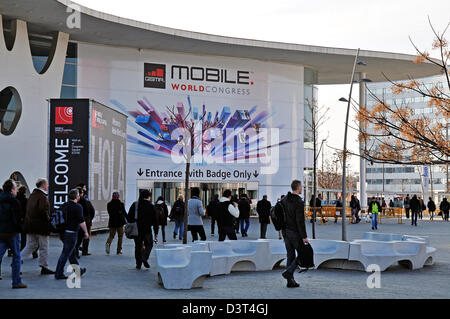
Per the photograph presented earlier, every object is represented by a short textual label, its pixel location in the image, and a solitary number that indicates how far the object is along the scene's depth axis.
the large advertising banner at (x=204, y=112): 38.03
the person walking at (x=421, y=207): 45.97
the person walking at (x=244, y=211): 24.52
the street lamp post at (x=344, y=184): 22.59
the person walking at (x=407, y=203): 43.41
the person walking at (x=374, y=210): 31.00
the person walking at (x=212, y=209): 23.42
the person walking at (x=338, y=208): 37.53
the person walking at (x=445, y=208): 42.78
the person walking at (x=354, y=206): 37.36
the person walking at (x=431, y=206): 44.41
